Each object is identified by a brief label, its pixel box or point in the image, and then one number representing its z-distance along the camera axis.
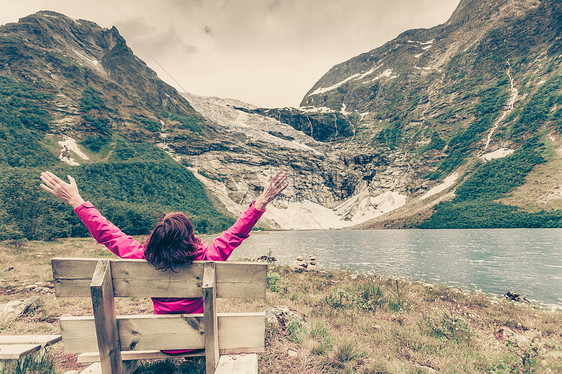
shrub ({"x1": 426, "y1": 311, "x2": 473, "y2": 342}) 5.82
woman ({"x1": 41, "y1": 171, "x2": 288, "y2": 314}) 2.72
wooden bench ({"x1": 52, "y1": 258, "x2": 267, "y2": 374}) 2.60
